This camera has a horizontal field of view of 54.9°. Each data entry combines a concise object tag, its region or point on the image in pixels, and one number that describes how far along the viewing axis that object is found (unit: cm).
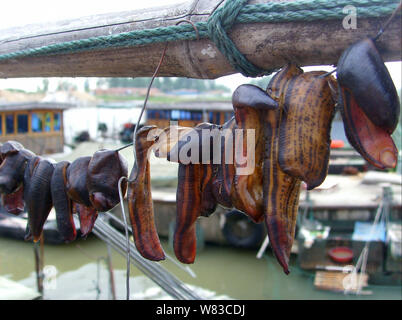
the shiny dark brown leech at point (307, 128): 76
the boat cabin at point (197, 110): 1084
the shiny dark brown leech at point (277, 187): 79
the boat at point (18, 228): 849
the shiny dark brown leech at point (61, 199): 122
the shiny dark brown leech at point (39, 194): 126
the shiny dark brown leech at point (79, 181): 115
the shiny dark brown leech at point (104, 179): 110
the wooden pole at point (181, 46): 72
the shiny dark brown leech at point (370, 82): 67
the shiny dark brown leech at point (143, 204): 100
